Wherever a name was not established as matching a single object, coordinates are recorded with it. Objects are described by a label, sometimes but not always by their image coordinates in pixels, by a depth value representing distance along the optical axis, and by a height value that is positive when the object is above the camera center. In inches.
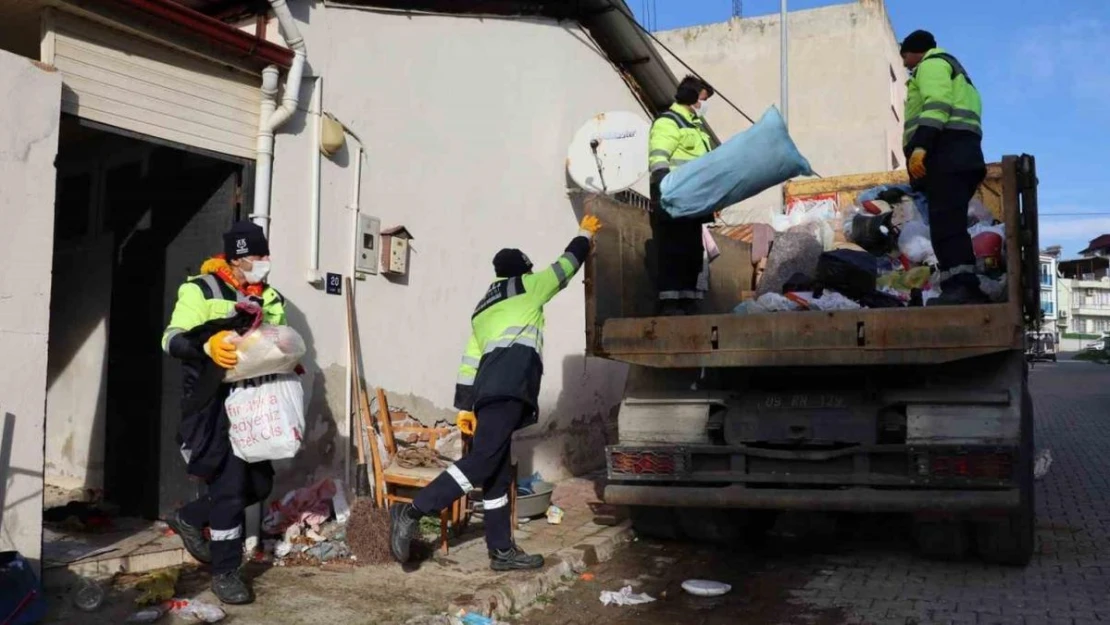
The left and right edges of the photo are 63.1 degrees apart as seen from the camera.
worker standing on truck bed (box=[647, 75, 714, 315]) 222.8 +32.8
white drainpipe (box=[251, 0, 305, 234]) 211.2 +59.2
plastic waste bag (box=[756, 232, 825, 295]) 255.3 +30.7
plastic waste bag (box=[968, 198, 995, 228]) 238.5 +41.1
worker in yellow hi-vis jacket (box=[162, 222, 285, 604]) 161.5 -8.0
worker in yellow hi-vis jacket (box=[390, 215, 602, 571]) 185.6 -6.2
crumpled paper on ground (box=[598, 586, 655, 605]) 179.6 -47.0
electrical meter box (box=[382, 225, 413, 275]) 243.1 +29.5
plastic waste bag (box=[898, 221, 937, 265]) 230.7 +32.3
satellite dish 302.5 +70.7
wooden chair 207.5 -28.6
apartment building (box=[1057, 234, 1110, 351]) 2881.4 +240.8
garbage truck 175.2 -9.2
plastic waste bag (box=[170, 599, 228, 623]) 153.3 -43.7
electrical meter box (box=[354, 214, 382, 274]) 236.4 +30.1
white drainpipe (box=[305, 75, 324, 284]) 222.2 +40.9
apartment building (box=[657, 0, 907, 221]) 815.1 +269.3
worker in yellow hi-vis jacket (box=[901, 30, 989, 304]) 201.0 +50.0
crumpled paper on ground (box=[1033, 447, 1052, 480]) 283.4 -30.4
